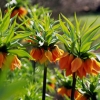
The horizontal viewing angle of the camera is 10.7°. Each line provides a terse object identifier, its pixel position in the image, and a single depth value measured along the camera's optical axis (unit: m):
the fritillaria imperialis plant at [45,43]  1.81
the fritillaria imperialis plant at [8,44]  1.62
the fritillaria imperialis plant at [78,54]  1.68
